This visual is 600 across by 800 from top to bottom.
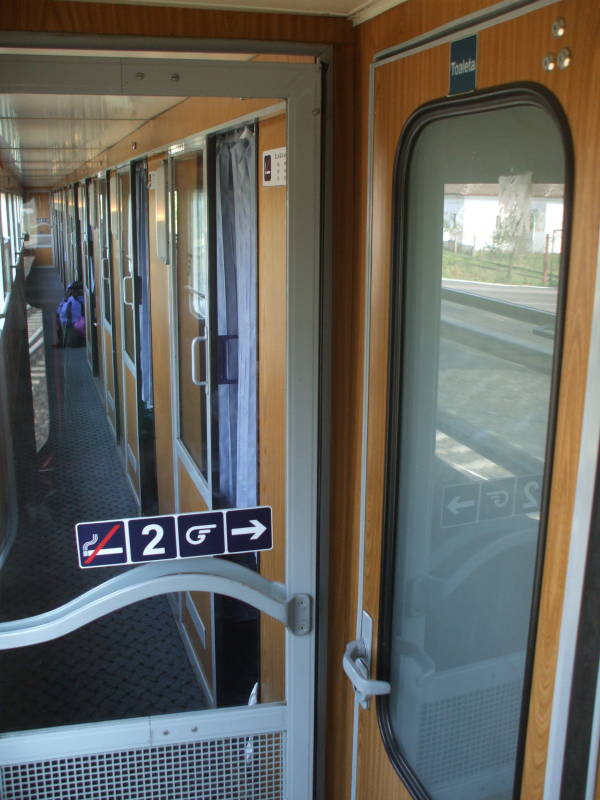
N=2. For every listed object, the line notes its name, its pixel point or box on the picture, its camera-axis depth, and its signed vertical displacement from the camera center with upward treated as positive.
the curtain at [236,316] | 2.54 -0.31
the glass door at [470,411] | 1.29 -0.37
